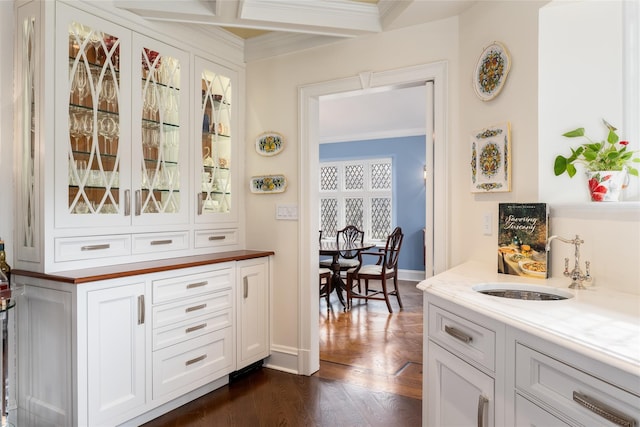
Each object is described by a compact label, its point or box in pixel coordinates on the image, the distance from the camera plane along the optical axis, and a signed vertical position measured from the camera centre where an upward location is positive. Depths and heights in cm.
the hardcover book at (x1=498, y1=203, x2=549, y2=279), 178 -14
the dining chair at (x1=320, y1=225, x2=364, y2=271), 491 -52
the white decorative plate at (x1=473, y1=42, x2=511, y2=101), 205 +75
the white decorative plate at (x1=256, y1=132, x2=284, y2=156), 306 +51
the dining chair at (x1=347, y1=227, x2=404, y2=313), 461 -76
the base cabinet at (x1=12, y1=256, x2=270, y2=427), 192 -75
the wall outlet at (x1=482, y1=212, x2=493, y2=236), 215 -9
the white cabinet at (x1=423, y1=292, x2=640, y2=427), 84 -47
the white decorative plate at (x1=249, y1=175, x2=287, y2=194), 304 +19
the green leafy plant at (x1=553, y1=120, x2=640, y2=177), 160 +22
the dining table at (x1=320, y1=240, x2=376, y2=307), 469 -54
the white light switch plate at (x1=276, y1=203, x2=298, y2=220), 300 -2
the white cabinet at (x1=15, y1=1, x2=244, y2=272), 207 +42
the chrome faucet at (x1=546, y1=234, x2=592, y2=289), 155 -26
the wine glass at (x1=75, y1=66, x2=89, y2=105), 221 +71
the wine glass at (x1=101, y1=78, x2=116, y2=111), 232 +70
